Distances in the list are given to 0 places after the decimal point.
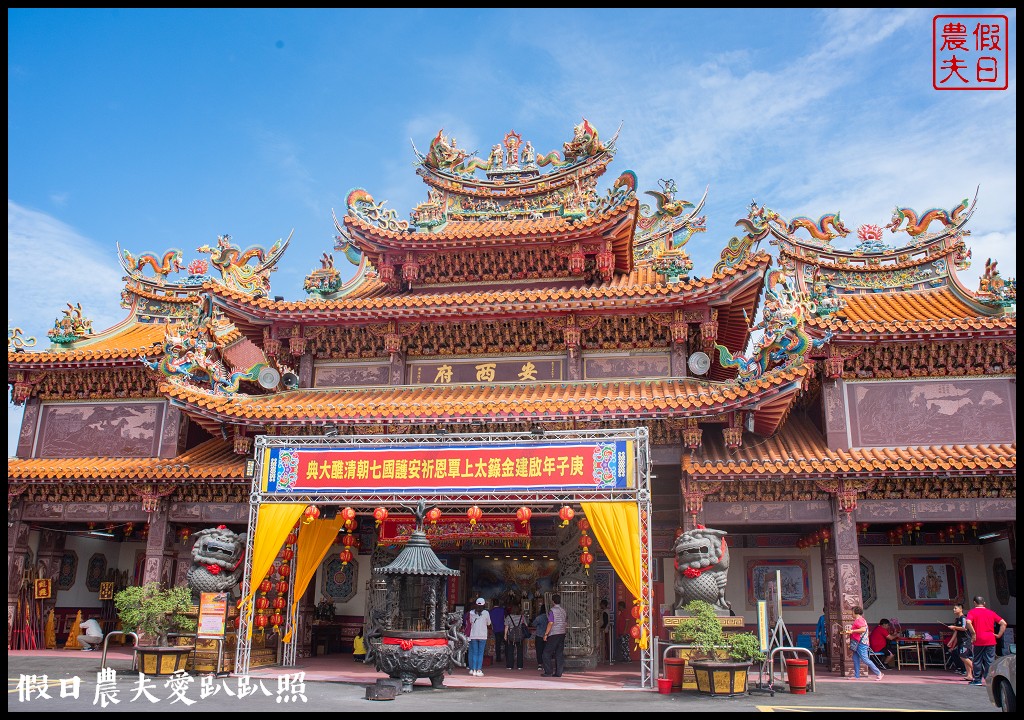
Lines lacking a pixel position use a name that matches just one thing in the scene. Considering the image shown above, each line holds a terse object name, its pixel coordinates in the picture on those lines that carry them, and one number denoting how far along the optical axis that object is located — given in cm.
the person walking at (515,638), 1518
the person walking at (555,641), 1374
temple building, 1383
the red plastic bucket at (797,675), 1108
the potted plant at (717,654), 1093
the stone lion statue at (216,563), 1345
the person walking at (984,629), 1170
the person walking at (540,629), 1440
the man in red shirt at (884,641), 1534
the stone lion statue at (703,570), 1210
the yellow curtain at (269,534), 1284
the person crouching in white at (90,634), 1705
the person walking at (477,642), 1365
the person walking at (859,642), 1308
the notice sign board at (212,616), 1294
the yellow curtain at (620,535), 1168
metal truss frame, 1193
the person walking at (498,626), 1605
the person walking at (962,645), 1279
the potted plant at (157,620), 1248
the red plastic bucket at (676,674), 1138
